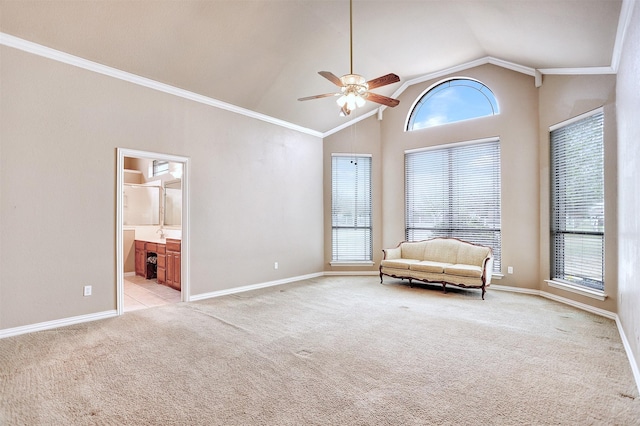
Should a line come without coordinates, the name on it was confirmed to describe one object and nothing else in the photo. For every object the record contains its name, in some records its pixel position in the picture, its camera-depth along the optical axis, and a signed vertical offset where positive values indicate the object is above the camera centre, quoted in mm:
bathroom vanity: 5672 -882
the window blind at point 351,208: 7156 +150
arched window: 5988 +2136
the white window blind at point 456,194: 5891 +401
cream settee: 5246 -856
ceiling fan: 3508 +1399
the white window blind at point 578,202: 4312 +173
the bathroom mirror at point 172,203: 7039 +281
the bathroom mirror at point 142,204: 7551 +264
